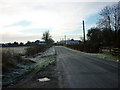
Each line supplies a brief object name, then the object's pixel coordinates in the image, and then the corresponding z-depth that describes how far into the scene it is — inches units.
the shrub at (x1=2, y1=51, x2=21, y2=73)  315.8
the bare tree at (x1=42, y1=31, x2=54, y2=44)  2195.6
